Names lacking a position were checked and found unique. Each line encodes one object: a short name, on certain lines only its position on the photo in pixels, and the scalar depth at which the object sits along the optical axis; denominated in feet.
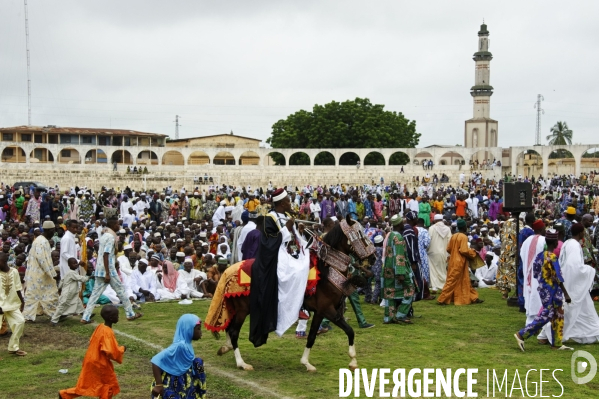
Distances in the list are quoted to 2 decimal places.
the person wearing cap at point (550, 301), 24.91
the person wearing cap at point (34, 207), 61.11
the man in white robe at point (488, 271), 42.74
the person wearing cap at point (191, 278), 38.01
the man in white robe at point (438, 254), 38.68
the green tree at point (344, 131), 179.03
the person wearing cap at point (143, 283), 36.60
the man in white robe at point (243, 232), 37.65
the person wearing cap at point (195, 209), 68.28
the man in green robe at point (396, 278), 29.94
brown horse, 22.94
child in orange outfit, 18.06
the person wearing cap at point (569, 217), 35.06
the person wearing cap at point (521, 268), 32.01
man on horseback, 22.61
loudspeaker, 33.99
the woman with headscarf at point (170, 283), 37.40
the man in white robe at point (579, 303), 25.85
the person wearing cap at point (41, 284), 30.05
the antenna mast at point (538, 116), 227.81
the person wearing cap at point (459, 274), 34.26
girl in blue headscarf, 16.61
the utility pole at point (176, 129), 245.57
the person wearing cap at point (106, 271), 29.32
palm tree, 214.07
